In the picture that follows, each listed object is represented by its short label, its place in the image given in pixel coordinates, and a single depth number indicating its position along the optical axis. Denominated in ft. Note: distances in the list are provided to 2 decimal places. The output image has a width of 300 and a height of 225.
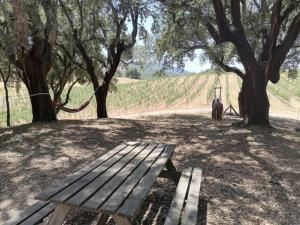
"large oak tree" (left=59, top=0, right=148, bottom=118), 29.03
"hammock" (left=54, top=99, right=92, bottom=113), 37.56
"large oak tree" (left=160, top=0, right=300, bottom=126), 20.79
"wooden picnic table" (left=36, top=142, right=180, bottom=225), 5.91
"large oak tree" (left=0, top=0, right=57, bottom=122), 21.63
